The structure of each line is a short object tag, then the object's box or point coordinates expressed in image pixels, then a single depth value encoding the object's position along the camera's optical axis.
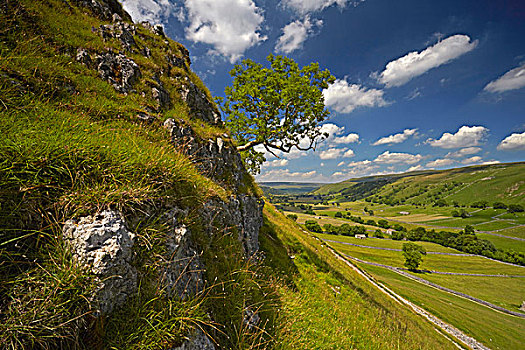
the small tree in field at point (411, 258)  94.38
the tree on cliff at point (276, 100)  15.73
